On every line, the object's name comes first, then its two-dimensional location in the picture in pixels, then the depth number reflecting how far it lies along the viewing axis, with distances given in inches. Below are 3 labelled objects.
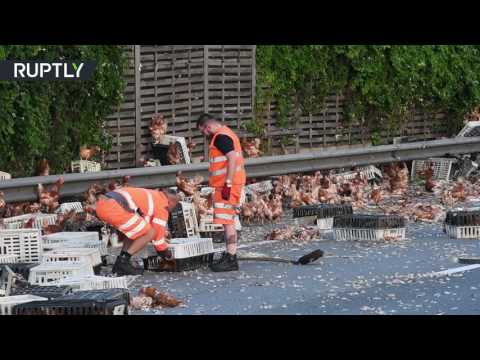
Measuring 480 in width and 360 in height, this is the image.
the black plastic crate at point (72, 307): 494.6
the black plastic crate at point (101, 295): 506.7
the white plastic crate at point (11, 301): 504.7
